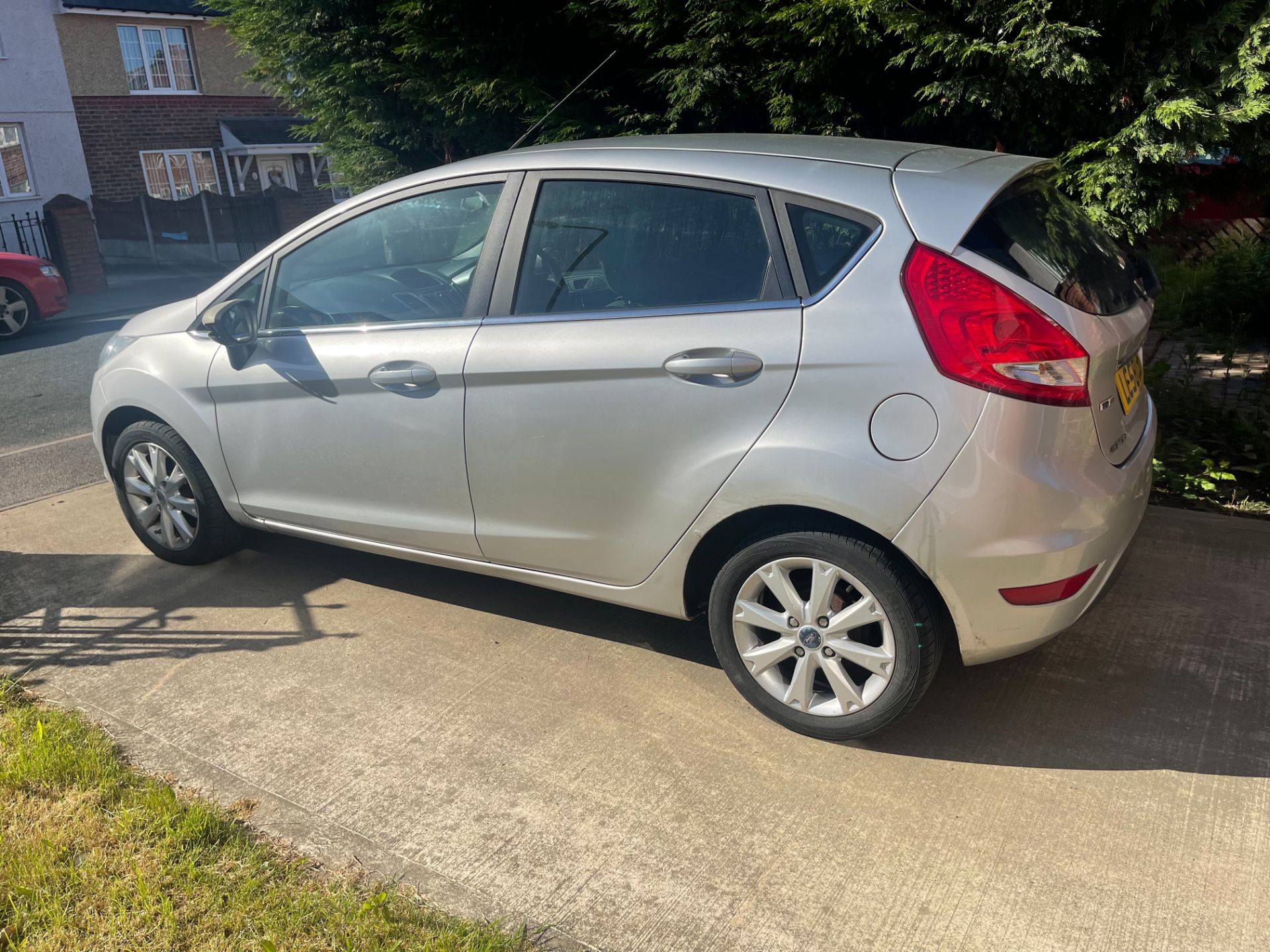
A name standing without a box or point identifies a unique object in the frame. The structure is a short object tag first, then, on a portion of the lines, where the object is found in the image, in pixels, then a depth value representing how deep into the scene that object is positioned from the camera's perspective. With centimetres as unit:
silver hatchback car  281
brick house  2388
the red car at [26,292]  1252
